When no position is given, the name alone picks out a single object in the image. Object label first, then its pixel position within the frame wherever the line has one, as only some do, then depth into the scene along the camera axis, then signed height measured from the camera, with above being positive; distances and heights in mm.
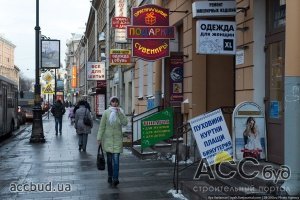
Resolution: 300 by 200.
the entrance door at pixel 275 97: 8781 -4
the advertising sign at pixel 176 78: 14867 +563
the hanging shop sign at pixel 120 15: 23156 +3604
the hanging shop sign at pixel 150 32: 14125 +1809
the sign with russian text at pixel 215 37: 9891 +1177
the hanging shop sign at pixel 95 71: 38406 +1980
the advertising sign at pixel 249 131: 8445 -577
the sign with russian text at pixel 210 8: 10688 +1867
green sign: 13109 -796
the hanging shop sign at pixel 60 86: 68900 +1560
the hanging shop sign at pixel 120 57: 22531 +1780
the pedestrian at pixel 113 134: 9633 -704
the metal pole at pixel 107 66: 33719 +2200
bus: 21000 -367
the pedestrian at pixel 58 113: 24391 -756
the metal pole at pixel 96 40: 46606 +5177
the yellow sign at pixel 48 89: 38281 +620
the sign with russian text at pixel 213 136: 8492 -656
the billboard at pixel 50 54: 22359 +1907
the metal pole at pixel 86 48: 68625 +6764
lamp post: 19859 -328
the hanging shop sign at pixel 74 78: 92000 +3523
